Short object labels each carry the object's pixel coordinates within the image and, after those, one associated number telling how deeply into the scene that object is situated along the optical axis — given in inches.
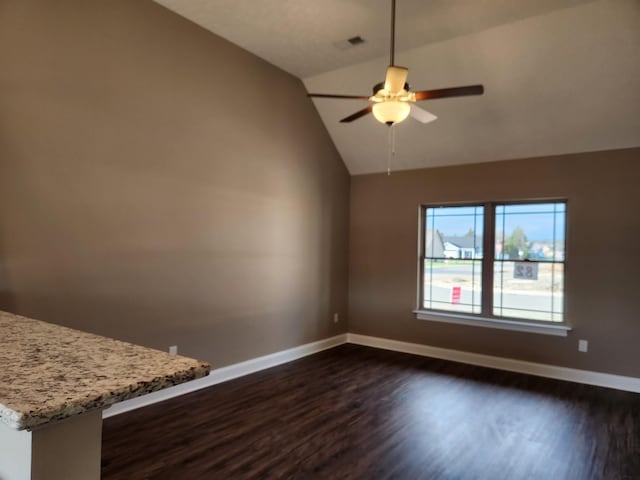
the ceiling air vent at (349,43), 156.2
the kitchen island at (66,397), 31.4
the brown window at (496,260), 184.4
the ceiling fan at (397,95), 106.3
